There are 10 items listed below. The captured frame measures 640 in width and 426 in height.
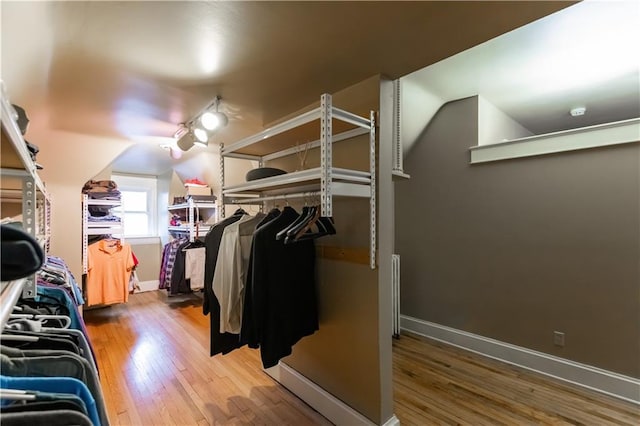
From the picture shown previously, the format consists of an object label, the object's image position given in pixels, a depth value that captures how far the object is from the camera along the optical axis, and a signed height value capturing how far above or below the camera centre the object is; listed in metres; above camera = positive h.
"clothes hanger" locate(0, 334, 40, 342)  0.93 -0.39
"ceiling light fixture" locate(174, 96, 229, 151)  2.20 +0.74
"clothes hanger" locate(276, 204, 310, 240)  1.61 -0.04
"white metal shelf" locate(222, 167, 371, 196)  1.45 +0.20
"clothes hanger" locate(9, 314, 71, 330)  1.17 -0.43
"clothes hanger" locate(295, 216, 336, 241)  1.70 -0.07
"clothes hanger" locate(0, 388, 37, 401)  0.63 -0.40
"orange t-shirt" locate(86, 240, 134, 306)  3.70 -0.72
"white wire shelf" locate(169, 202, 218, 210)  4.62 +0.18
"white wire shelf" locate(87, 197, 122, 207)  3.72 +0.19
